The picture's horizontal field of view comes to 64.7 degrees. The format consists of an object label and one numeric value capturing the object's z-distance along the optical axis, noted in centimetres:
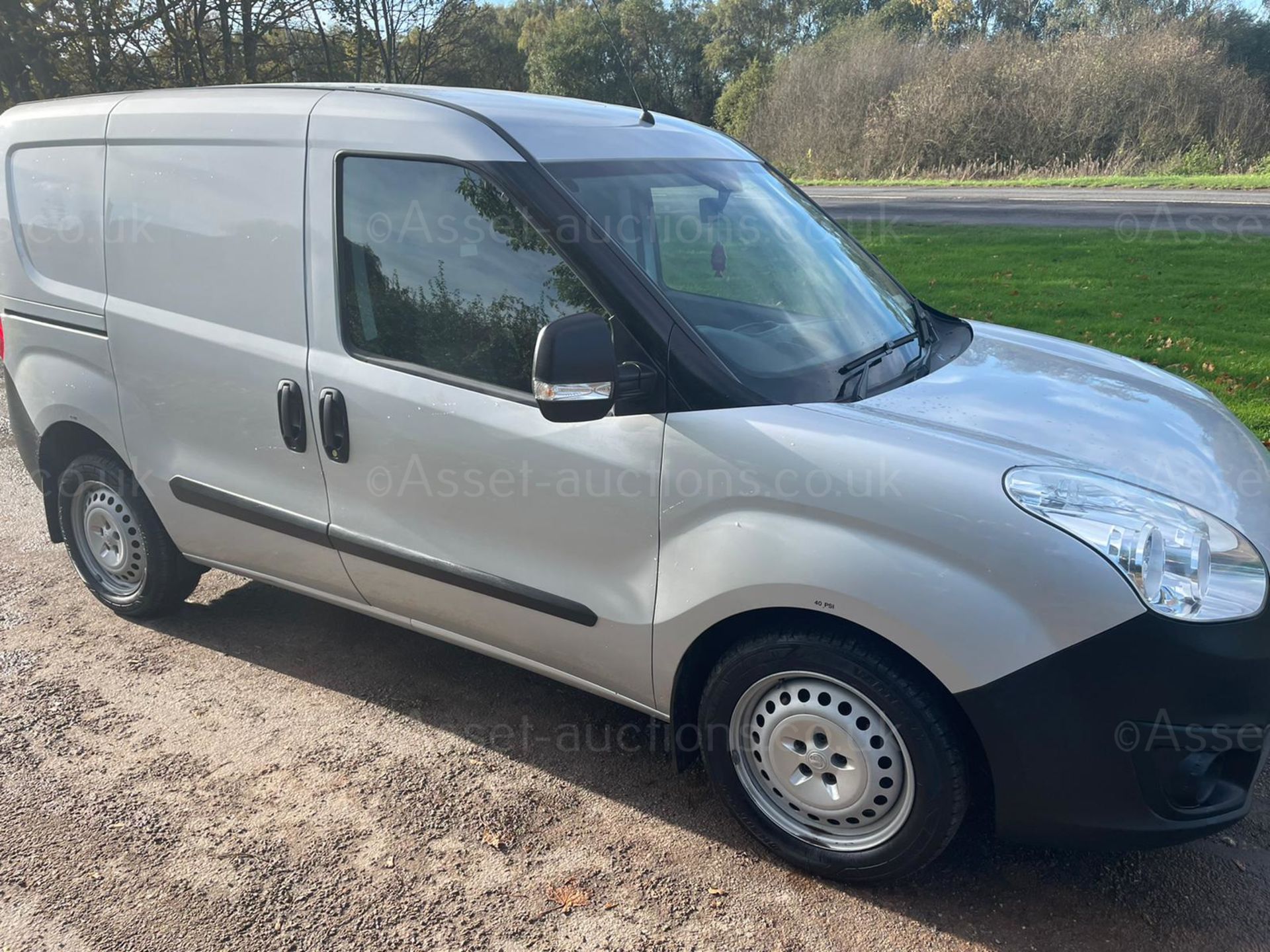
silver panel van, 234
